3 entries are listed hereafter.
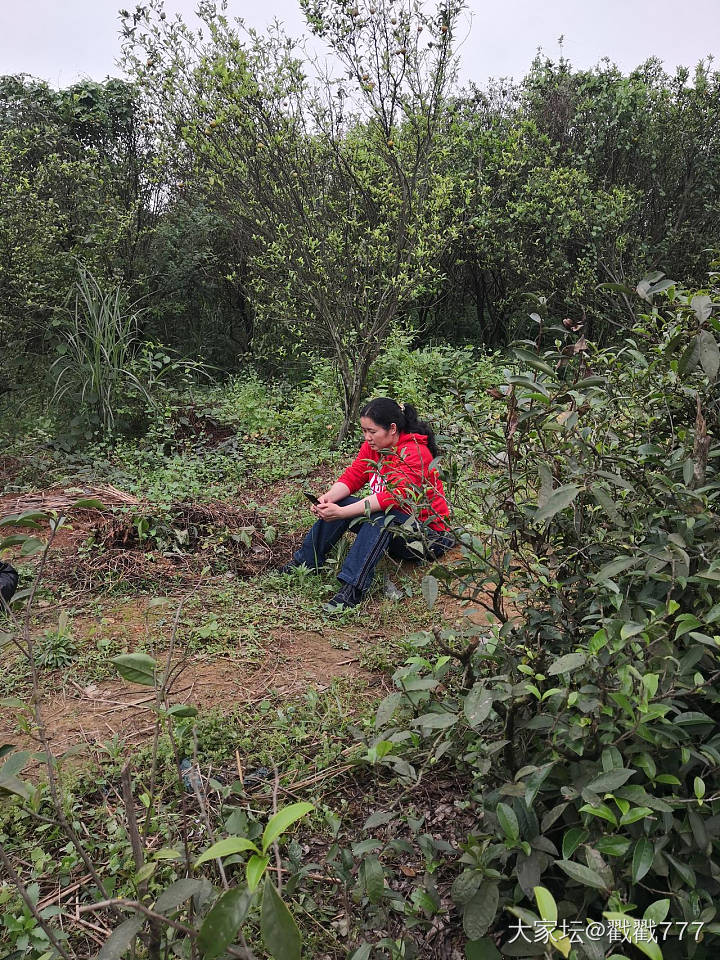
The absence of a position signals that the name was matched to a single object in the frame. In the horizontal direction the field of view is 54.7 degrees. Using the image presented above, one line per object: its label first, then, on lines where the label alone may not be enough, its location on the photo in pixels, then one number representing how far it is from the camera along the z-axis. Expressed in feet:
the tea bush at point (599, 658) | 3.98
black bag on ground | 10.78
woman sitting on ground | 11.50
